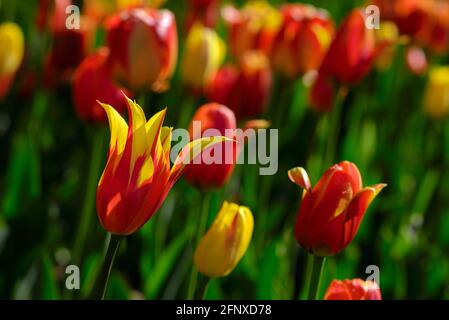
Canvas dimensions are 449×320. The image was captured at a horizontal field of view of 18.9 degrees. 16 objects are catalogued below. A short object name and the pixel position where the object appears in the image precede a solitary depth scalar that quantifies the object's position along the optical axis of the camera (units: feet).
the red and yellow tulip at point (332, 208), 2.50
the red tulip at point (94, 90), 3.28
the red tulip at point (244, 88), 3.62
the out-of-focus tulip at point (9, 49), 3.48
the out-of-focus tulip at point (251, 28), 3.90
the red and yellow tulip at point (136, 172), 2.34
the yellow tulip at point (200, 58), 3.64
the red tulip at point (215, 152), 2.82
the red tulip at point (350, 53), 3.37
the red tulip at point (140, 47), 3.18
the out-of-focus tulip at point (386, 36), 4.19
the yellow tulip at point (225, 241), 2.59
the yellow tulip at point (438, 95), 4.25
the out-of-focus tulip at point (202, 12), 4.24
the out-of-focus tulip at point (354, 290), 2.46
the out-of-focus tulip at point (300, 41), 3.63
